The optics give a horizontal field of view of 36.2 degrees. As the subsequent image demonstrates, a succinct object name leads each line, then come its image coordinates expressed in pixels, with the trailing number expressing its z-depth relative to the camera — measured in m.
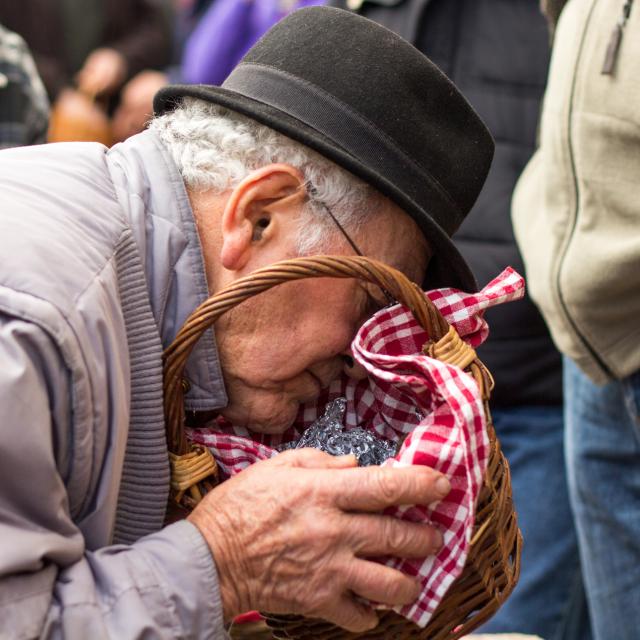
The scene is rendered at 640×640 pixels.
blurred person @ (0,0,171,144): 4.18
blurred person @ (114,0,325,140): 3.62
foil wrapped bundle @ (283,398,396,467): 1.60
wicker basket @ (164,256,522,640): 1.30
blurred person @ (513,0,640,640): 1.87
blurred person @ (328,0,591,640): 2.58
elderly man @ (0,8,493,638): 1.17
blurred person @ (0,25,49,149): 2.63
